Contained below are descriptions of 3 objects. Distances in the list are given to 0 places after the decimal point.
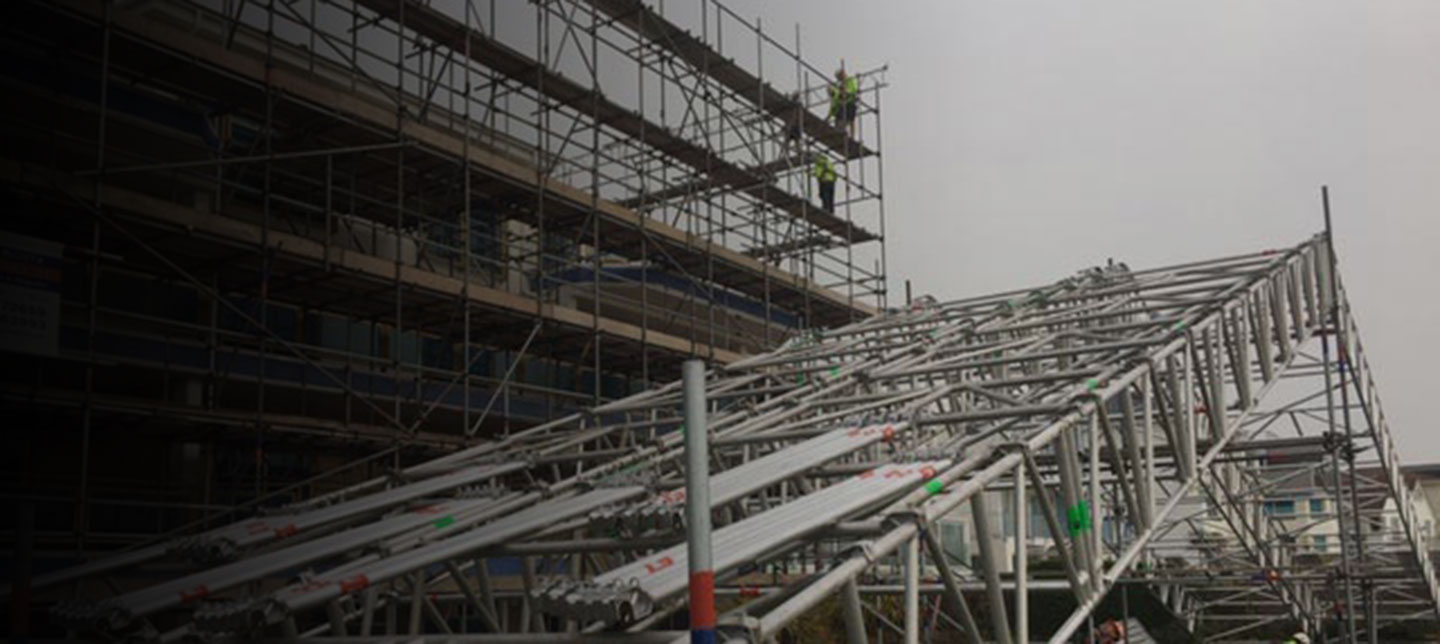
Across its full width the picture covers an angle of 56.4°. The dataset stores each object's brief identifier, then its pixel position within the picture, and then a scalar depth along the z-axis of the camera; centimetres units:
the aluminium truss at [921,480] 803
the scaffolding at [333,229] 1354
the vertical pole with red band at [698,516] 466
